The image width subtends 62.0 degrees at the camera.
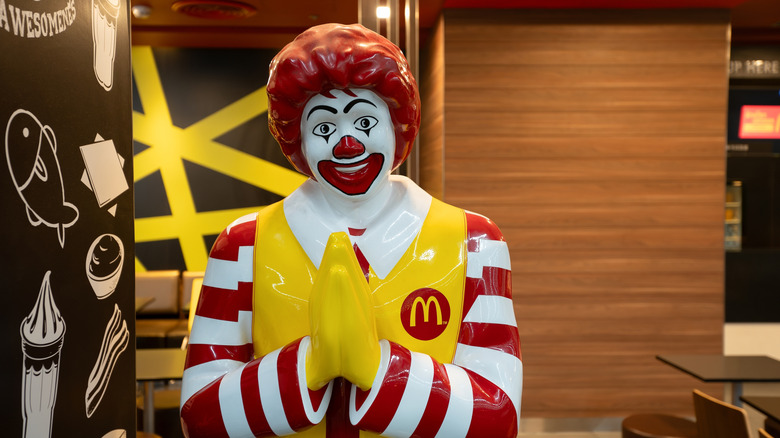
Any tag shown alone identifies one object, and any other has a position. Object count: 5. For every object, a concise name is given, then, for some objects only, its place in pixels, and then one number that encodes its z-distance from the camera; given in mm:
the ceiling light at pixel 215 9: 4648
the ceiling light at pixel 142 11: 4730
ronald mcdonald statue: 1096
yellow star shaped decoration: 5934
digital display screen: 6105
